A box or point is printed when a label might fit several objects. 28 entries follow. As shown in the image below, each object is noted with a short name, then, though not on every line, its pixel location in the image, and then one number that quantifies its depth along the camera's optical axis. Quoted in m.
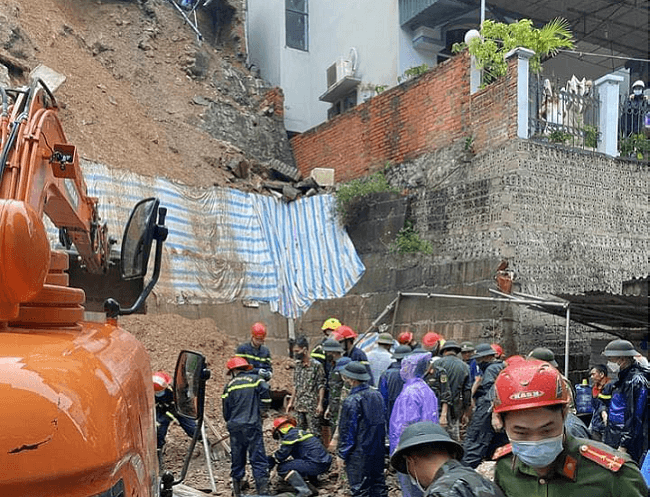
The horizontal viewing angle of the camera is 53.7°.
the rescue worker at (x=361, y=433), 6.64
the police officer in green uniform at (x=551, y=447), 2.25
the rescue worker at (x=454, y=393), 7.66
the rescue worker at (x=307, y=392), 8.91
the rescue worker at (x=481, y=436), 6.36
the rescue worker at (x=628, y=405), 6.09
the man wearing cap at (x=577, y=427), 4.06
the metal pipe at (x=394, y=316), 12.14
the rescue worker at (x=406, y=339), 10.11
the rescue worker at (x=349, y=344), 8.48
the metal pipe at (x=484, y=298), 8.73
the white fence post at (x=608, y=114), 11.80
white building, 16.66
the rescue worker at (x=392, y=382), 7.70
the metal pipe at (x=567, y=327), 8.51
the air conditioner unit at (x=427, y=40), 16.67
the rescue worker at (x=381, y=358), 9.16
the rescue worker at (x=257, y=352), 9.14
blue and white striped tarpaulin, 13.80
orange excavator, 1.41
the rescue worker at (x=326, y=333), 8.84
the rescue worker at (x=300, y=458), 7.54
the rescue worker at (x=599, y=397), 7.23
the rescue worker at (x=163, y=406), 6.09
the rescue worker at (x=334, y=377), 8.07
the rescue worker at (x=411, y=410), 6.11
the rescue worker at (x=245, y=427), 7.51
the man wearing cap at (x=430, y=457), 2.38
